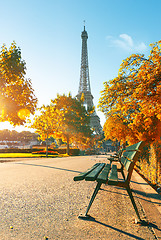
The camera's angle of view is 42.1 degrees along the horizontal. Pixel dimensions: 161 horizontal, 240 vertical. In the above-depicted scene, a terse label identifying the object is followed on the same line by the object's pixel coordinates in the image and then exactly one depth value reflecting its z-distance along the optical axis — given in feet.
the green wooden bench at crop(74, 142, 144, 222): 9.31
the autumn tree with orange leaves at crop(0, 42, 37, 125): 53.11
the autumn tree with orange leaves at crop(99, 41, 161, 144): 19.39
